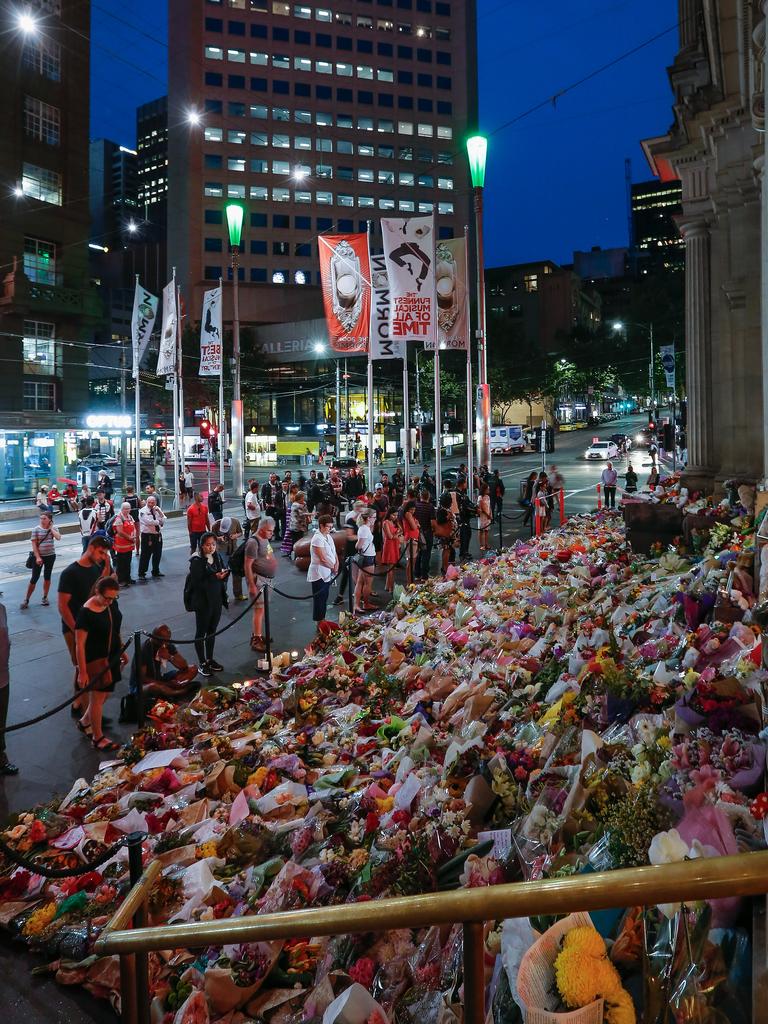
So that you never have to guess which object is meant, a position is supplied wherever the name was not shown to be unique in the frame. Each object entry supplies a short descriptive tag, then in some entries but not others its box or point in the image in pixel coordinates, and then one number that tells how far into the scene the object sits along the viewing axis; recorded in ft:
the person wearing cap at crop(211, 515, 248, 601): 46.01
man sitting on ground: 26.07
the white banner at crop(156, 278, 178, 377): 84.28
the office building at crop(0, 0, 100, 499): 119.34
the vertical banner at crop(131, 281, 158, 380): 86.43
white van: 185.16
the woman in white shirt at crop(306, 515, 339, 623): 34.04
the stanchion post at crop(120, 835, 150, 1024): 8.39
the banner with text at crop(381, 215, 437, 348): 54.29
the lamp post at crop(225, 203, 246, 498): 72.38
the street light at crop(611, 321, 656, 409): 173.86
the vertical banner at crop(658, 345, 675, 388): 109.50
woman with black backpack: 29.17
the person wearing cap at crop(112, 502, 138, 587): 42.75
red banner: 55.21
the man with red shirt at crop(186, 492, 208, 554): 47.96
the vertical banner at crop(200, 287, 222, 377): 82.43
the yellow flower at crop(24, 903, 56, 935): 13.99
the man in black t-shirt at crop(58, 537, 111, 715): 25.67
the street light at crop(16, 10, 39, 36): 118.62
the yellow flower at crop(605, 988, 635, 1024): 8.05
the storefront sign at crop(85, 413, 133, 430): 119.89
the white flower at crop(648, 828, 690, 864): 9.29
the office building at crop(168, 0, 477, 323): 271.90
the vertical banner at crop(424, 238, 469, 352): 58.08
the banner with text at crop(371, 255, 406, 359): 56.59
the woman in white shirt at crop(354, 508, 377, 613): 39.88
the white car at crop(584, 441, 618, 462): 162.96
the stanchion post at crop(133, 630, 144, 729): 23.30
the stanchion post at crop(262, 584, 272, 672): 29.52
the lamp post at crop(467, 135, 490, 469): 56.18
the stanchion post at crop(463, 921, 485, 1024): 6.15
